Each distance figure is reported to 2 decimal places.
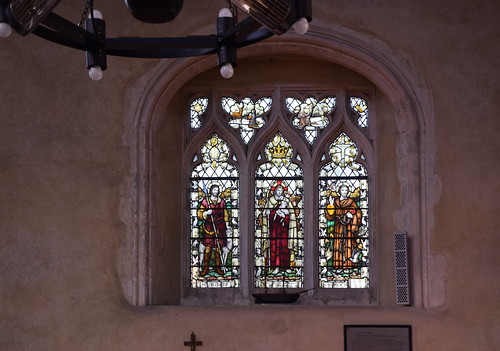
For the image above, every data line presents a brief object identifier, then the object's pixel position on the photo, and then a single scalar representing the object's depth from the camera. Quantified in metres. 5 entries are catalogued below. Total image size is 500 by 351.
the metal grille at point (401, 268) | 7.87
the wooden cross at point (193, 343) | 7.76
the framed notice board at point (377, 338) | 7.68
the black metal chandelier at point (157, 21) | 3.85
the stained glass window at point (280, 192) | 8.86
